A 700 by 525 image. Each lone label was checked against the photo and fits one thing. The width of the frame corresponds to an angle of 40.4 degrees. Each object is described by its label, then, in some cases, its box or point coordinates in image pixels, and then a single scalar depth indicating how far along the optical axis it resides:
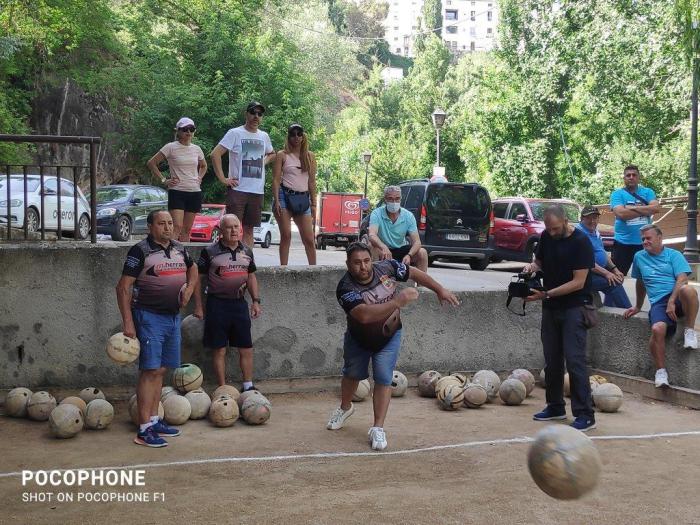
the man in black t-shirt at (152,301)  8.09
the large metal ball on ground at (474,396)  9.99
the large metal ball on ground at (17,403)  9.29
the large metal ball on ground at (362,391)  10.24
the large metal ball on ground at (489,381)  10.38
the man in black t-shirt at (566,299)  8.96
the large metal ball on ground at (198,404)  9.20
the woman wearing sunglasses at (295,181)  11.23
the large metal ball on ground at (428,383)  10.71
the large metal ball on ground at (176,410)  8.98
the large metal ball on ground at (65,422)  8.39
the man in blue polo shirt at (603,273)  11.37
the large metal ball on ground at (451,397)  9.89
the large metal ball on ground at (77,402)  8.84
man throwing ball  7.81
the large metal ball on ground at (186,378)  9.79
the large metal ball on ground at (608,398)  9.90
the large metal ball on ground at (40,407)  9.17
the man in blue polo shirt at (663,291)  10.08
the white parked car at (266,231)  36.94
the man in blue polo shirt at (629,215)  11.59
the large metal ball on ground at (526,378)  10.75
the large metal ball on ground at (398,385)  10.55
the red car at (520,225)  25.39
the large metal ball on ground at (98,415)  8.75
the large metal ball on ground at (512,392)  10.24
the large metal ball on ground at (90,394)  9.58
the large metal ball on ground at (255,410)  9.05
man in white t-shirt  11.12
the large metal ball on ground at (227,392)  9.43
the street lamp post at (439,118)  34.44
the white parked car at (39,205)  10.60
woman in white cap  11.16
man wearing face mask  11.48
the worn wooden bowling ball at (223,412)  8.96
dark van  23.11
